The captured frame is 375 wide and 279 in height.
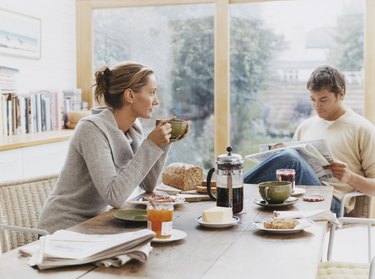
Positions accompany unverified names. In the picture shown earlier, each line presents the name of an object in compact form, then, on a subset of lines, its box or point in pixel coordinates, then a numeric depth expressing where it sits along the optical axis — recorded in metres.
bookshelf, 4.04
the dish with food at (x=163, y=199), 2.21
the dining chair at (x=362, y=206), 3.30
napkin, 2.00
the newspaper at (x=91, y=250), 1.51
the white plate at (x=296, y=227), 1.82
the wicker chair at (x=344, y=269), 2.20
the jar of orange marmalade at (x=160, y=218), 1.75
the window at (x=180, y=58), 4.95
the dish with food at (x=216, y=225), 1.91
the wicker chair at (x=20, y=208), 2.31
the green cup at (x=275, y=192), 2.21
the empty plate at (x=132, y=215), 1.96
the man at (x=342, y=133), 3.23
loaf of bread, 2.63
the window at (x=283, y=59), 4.66
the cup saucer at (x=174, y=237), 1.72
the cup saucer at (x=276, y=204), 2.22
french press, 2.10
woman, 2.27
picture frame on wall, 4.18
